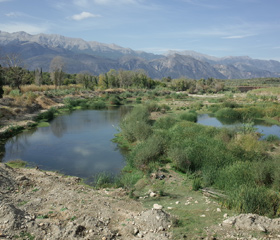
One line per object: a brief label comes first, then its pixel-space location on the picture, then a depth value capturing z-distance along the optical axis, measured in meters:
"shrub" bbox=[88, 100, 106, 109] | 47.75
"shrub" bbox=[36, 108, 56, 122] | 31.91
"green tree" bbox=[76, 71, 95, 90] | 77.97
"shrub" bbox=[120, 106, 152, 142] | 19.22
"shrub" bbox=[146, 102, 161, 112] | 36.69
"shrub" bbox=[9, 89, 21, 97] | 37.88
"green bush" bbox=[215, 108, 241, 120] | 35.72
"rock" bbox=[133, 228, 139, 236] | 6.85
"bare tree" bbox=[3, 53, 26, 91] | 48.00
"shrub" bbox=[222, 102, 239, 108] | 42.28
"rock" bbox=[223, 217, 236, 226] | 6.93
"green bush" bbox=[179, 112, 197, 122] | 30.43
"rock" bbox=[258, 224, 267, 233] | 6.42
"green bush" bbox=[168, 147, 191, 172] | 13.41
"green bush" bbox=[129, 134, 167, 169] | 14.11
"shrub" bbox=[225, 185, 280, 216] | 7.70
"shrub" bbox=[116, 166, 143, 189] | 11.50
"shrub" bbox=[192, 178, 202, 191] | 10.81
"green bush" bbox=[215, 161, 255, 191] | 10.11
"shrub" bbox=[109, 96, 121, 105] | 53.62
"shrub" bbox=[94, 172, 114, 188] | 11.80
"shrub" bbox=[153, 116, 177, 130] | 22.62
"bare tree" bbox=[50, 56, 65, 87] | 61.95
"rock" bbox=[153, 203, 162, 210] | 8.48
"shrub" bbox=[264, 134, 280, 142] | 19.95
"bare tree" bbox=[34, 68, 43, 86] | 63.78
